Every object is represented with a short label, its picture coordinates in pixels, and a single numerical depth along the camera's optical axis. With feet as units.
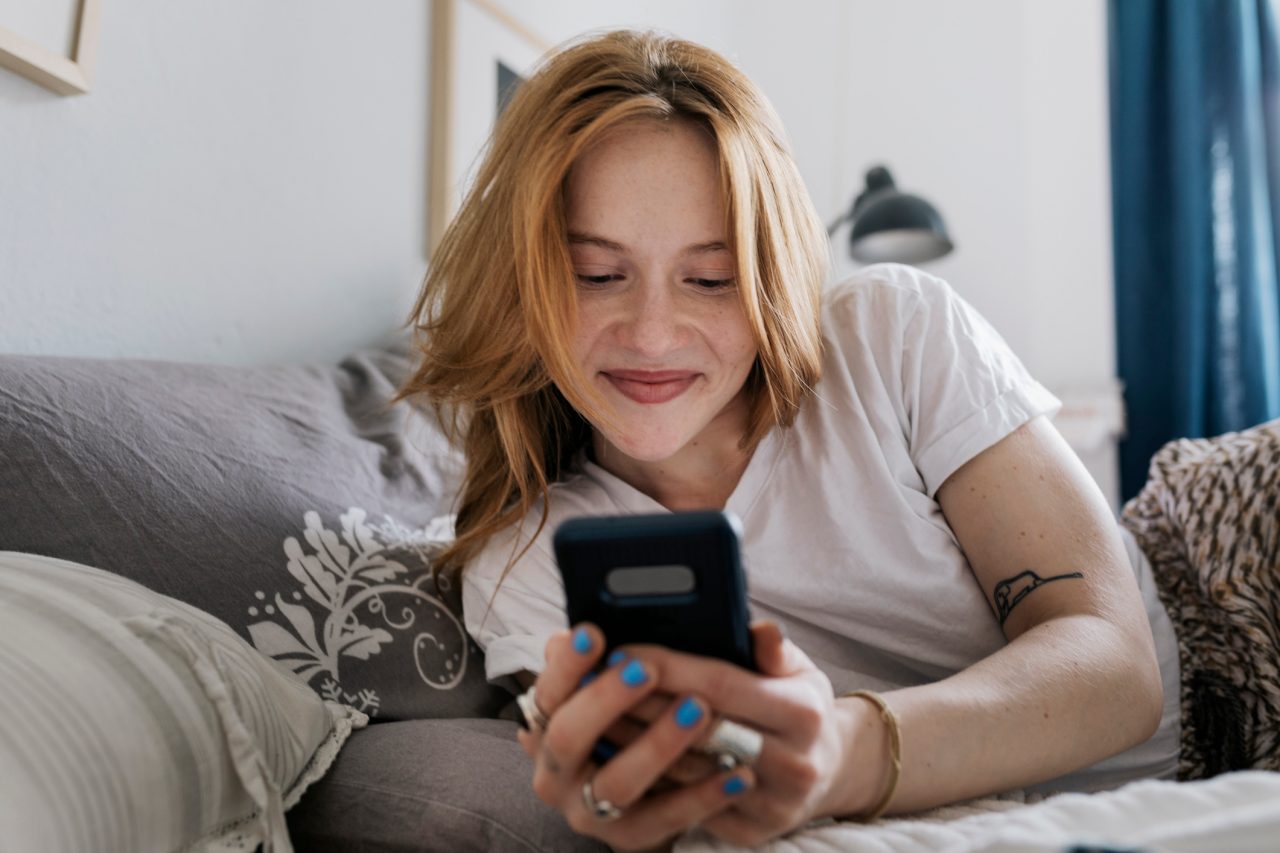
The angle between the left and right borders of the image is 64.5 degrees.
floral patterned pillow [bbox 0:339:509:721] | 2.64
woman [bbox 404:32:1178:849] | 2.78
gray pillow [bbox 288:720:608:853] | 2.26
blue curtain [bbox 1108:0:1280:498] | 7.25
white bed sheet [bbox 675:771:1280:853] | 1.54
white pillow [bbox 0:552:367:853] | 1.91
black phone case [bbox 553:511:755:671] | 1.75
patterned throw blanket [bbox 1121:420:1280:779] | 3.13
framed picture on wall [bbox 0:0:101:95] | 3.22
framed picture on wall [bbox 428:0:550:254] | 5.56
